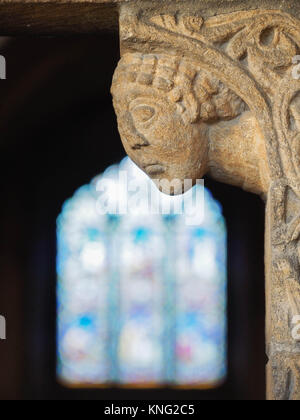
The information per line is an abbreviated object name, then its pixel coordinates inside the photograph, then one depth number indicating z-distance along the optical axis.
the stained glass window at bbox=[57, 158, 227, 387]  7.87
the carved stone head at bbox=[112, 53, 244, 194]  2.16
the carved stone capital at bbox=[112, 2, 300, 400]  2.10
